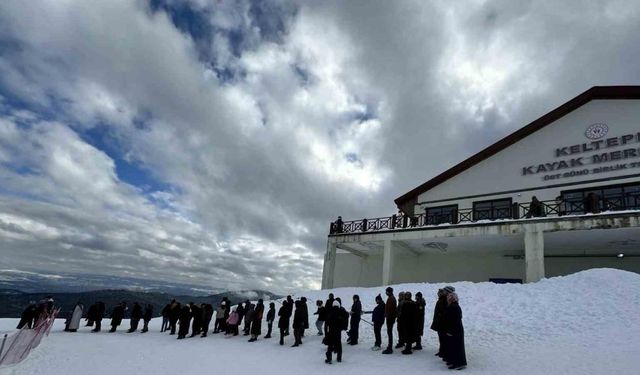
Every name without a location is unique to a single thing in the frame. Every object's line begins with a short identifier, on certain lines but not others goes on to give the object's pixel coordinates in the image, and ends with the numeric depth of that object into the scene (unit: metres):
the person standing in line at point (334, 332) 9.25
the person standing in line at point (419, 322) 9.87
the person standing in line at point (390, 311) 10.32
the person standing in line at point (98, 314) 16.50
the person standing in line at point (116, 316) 16.44
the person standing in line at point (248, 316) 14.02
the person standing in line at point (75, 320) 16.07
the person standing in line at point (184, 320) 14.28
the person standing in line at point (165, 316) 16.08
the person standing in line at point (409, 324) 9.77
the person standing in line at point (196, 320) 14.88
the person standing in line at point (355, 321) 11.34
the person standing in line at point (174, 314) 15.39
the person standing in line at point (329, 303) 11.21
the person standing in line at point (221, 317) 15.19
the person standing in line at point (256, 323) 13.29
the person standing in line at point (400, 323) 9.92
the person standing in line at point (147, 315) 16.41
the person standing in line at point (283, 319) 12.23
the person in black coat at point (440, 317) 8.73
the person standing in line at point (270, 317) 13.59
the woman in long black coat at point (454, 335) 8.05
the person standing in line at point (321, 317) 11.95
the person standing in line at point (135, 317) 16.31
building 18.22
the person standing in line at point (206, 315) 14.87
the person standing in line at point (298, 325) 11.75
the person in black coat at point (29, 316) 14.93
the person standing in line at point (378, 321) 10.50
